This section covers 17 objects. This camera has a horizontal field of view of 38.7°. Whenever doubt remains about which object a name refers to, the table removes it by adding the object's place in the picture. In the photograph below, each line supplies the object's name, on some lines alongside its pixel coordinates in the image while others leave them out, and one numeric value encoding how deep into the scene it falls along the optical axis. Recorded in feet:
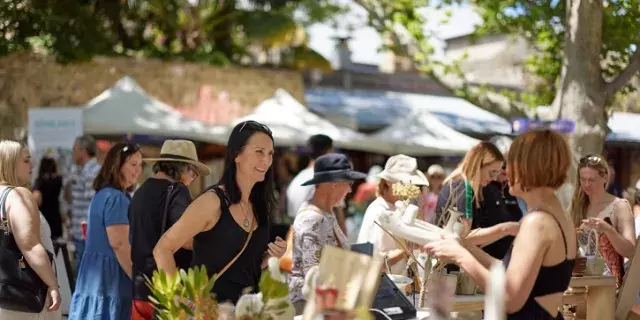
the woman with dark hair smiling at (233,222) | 12.05
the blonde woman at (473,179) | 17.54
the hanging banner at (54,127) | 33.14
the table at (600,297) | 16.75
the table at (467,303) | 14.35
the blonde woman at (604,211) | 18.13
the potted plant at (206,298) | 9.24
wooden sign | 8.36
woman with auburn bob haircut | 9.73
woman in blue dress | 17.48
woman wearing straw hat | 15.14
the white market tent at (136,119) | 37.60
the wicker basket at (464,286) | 15.12
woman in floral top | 15.15
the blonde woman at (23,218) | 15.08
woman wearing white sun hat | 18.44
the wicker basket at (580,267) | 16.71
